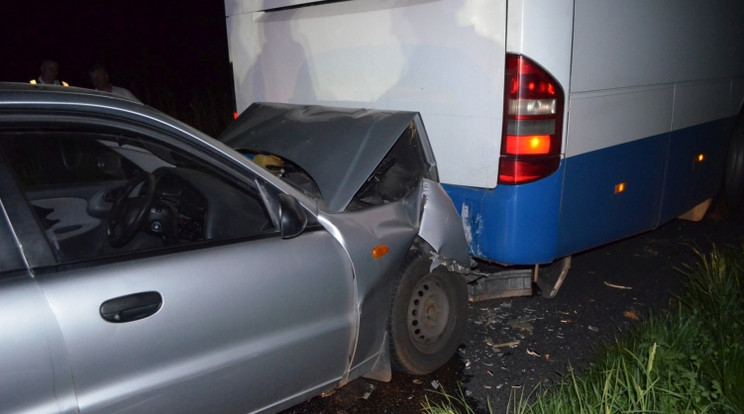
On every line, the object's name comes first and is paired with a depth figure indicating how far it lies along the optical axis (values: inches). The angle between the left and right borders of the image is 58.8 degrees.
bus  150.0
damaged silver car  89.0
